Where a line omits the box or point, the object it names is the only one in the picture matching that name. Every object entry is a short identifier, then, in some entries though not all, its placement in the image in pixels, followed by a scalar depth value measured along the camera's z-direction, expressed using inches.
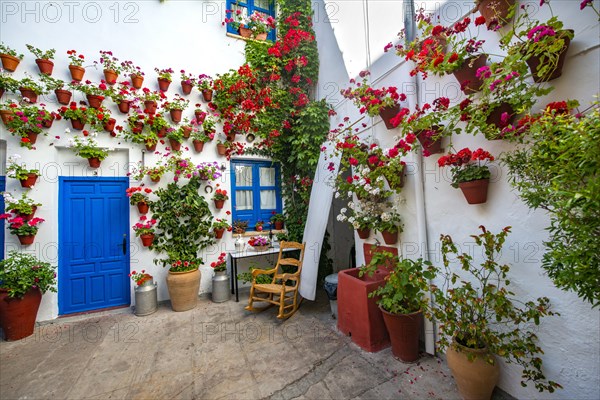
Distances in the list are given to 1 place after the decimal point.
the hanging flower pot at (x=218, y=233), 166.9
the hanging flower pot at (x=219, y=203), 168.7
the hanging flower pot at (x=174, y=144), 159.8
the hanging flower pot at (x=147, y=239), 149.5
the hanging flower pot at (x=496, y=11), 66.2
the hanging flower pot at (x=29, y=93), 130.9
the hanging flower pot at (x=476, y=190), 72.2
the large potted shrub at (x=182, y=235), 144.4
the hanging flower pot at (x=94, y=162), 142.3
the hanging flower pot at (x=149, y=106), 154.1
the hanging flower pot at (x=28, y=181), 128.1
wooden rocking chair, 130.3
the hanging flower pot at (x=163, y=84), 159.3
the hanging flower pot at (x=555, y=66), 54.9
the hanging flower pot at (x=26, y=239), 126.4
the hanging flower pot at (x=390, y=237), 106.9
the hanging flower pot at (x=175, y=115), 159.9
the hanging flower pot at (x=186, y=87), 164.7
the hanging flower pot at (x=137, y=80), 152.8
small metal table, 158.1
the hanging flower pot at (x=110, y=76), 146.4
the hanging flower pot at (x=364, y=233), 120.3
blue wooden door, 140.3
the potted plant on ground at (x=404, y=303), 83.7
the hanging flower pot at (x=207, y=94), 169.6
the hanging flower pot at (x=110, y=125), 145.6
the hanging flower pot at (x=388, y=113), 102.0
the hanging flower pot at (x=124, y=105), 148.6
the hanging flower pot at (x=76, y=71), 139.3
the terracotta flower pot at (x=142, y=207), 149.5
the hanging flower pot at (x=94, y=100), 143.0
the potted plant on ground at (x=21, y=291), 114.3
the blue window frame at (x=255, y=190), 183.3
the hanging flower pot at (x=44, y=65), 134.0
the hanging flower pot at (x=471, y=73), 70.4
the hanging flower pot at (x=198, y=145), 165.3
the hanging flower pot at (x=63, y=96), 136.2
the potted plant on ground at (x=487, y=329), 63.9
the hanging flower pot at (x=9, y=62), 128.2
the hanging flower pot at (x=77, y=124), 140.1
